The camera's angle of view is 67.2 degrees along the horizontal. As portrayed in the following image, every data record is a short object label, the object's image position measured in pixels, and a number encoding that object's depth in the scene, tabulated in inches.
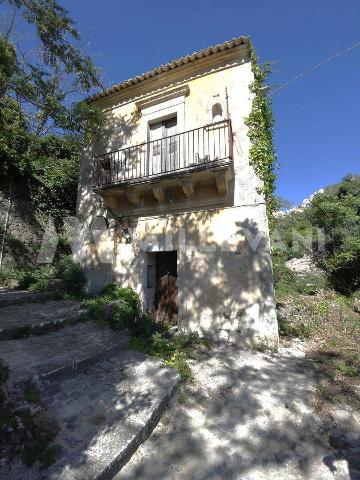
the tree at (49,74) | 253.1
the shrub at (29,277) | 278.5
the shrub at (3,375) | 114.3
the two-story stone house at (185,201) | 237.1
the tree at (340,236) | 371.2
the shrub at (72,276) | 294.5
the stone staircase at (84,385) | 99.3
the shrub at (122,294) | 269.9
